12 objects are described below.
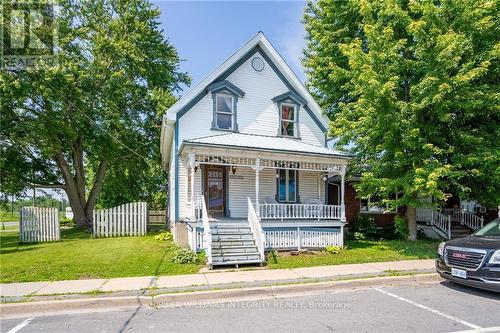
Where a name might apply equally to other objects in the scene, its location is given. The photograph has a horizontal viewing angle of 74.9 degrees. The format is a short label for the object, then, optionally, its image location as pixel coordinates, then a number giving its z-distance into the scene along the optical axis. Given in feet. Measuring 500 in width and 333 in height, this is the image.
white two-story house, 37.83
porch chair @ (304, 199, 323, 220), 41.87
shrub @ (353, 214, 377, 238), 55.26
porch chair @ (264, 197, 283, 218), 46.55
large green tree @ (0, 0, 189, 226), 60.08
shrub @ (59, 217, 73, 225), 88.74
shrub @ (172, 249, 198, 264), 31.77
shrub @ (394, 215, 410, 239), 46.18
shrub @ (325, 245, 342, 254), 38.75
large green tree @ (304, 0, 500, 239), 36.47
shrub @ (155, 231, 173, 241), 46.97
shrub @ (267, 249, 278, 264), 33.41
